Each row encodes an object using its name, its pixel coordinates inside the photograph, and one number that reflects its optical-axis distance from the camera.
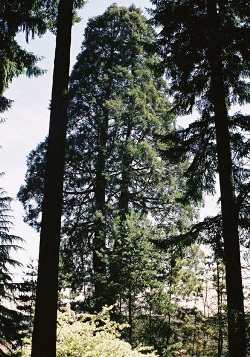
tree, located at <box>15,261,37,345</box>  11.83
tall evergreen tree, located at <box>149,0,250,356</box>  5.80
